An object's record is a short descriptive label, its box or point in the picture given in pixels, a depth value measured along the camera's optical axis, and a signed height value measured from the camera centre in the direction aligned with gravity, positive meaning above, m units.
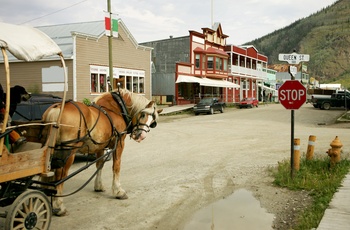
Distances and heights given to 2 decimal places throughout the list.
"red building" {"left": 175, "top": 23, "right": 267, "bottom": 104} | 40.81 +3.12
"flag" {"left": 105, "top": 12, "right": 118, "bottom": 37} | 18.53 +3.63
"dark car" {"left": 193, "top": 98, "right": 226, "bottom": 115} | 32.69 -1.05
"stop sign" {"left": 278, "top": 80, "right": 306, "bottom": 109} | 7.65 +0.01
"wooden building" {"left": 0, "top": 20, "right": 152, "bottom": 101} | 26.34 +2.36
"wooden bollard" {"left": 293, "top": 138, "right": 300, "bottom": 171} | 8.46 -1.44
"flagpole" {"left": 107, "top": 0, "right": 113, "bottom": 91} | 18.86 +2.71
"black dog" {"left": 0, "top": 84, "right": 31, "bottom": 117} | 5.43 +0.01
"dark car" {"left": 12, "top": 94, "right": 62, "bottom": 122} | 8.20 -0.29
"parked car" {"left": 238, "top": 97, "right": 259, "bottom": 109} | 42.84 -1.01
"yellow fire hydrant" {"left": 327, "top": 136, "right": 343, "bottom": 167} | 8.84 -1.44
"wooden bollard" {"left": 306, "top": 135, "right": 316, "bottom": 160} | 9.20 -1.40
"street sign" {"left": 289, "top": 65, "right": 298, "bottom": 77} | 8.55 +0.58
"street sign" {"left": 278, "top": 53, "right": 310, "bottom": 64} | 8.66 +0.88
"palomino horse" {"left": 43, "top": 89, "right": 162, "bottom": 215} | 5.62 -0.54
